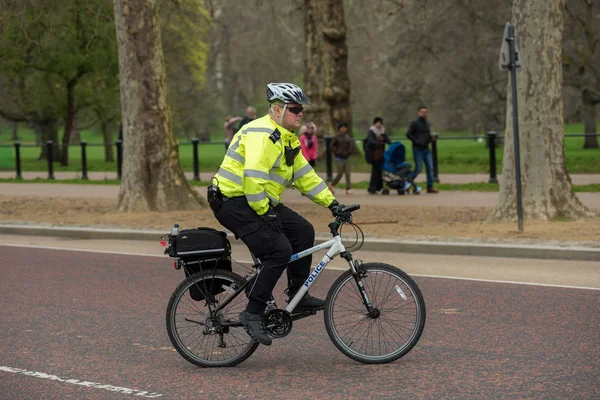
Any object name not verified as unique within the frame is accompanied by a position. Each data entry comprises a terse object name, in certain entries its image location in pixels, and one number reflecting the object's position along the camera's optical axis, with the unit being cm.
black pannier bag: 712
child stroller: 2239
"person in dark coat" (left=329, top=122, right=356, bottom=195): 2322
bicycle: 713
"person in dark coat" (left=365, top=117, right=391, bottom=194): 2259
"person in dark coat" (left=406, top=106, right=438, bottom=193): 2241
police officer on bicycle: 691
